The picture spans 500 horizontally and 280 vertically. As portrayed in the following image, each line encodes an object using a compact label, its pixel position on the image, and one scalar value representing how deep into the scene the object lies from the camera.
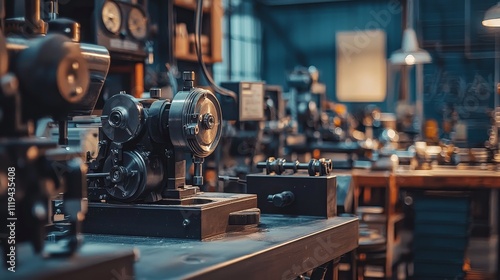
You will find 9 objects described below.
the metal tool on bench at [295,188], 2.69
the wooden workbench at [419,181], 4.67
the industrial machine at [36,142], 1.34
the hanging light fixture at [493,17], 4.94
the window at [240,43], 12.18
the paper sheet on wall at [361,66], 12.90
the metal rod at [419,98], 9.52
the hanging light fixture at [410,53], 6.76
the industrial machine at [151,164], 2.23
